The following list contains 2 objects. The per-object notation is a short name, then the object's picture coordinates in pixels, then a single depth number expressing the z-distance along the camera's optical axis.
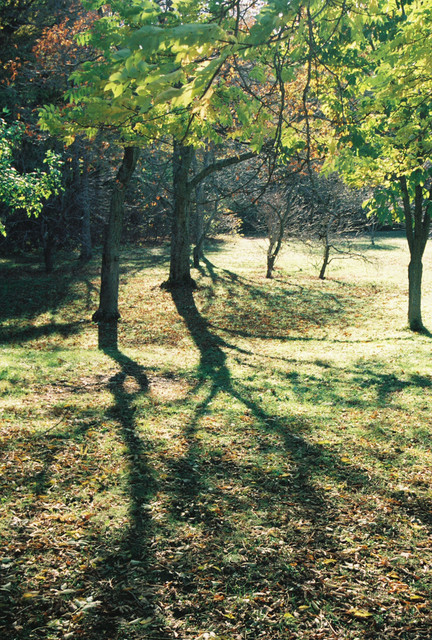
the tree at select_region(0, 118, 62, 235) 7.96
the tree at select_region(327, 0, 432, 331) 6.47
